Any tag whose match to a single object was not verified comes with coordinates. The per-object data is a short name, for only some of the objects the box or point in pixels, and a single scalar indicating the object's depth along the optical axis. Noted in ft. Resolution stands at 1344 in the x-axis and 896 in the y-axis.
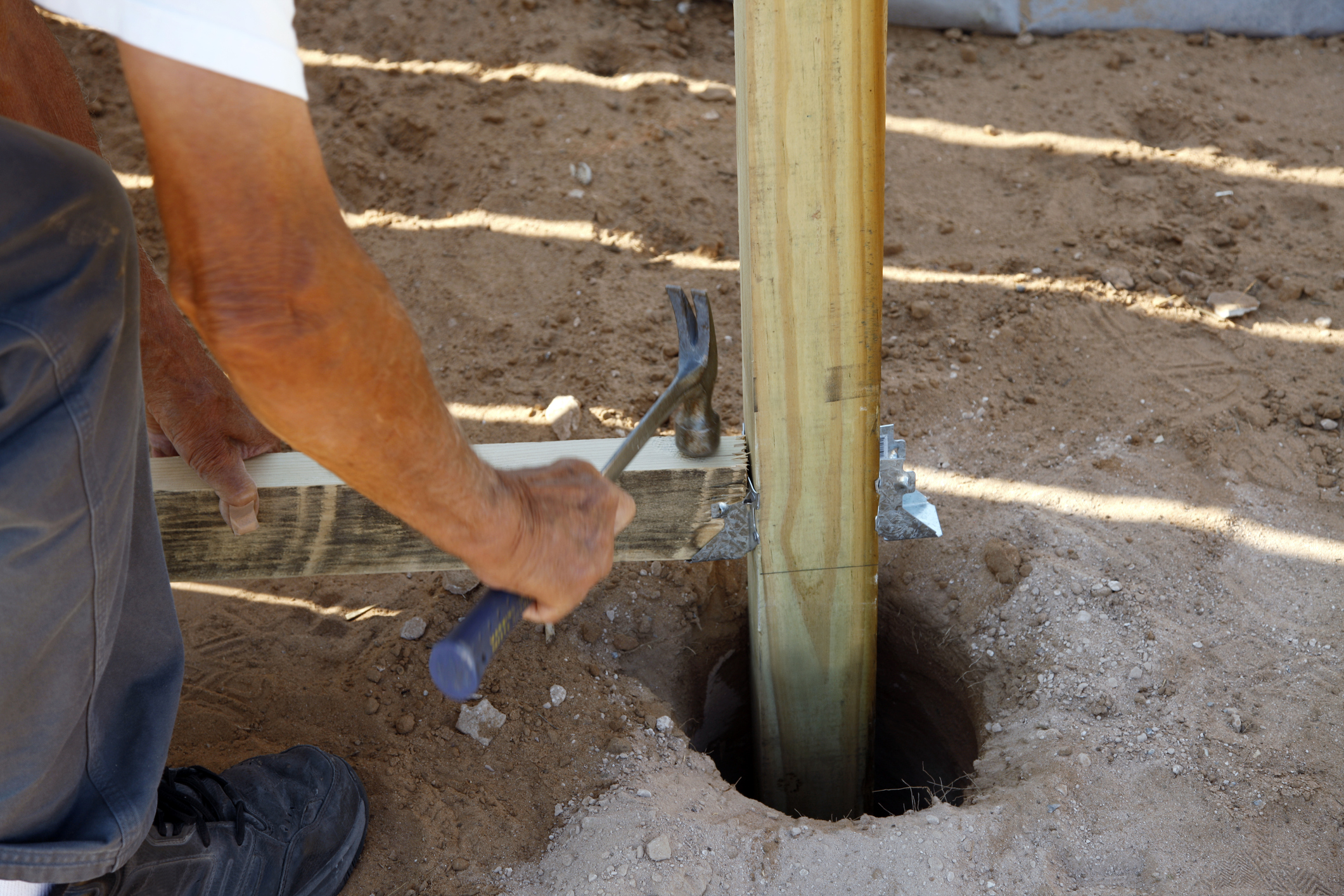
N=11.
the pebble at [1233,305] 8.79
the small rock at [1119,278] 9.23
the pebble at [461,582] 7.31
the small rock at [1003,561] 7.01
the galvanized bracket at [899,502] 5.71
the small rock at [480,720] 6.29
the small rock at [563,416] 8.36
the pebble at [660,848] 5.38
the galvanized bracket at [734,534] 5.83
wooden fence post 4.57
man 2.84
